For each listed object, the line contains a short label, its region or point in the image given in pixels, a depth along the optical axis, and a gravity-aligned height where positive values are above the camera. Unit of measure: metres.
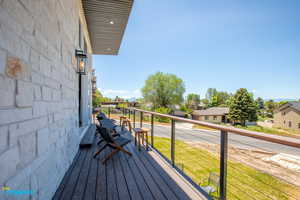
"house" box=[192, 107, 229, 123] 33.70 -3.50
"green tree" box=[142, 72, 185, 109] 24.31 +1.85
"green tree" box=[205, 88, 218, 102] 69.36 +4.70
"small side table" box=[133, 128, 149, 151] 3.21 -0.71
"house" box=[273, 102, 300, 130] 23.51 -2.49
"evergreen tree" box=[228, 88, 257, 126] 26.33 -1.07
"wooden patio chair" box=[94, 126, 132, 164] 2.50 -0.83
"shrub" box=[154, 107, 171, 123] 15.29 -2.18
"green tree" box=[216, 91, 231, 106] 52.37 +1.74
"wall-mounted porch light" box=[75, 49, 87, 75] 2.91 +0.85
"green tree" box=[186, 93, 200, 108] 61.51 +1.33
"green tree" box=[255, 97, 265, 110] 57.49 -0.42
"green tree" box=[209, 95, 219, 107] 51.07 +0.08
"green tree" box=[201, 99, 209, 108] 60.34 -0.39
